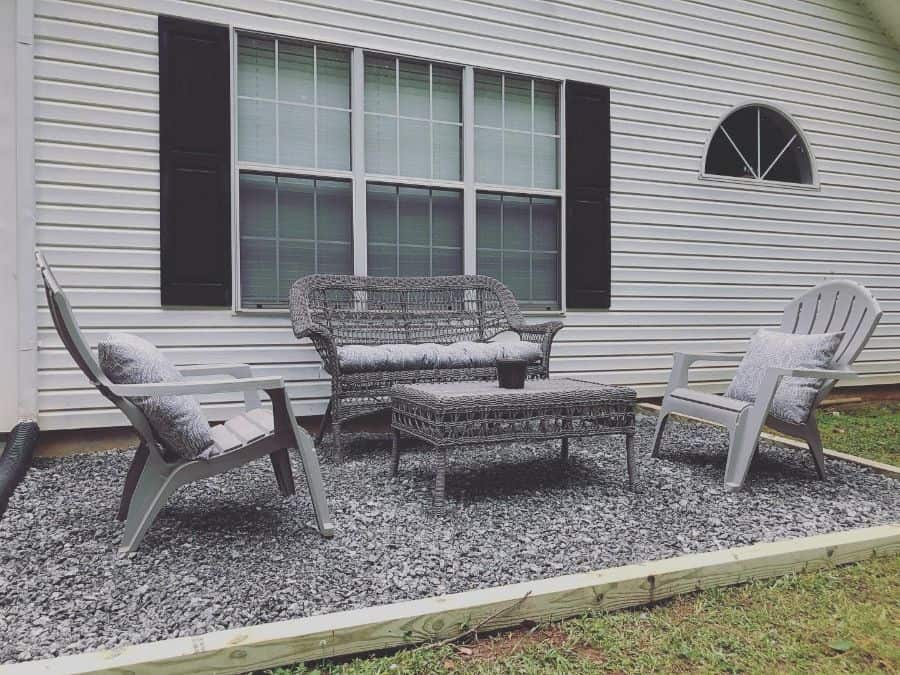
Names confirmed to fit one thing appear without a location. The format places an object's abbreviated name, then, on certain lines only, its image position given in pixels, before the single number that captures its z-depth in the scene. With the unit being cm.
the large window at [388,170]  408
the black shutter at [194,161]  379
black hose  272
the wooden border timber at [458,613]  143
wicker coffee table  257
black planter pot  284
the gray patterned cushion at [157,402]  210
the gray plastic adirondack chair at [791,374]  291
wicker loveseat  353
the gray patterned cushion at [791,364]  300
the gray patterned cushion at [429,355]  355
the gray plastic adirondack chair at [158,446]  204
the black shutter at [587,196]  479
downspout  349
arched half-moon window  543
